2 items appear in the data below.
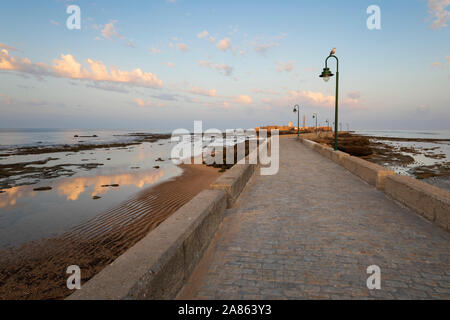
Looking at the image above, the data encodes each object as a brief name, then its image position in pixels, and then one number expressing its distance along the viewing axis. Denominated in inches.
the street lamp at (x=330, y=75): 520.4
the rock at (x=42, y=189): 547.6
